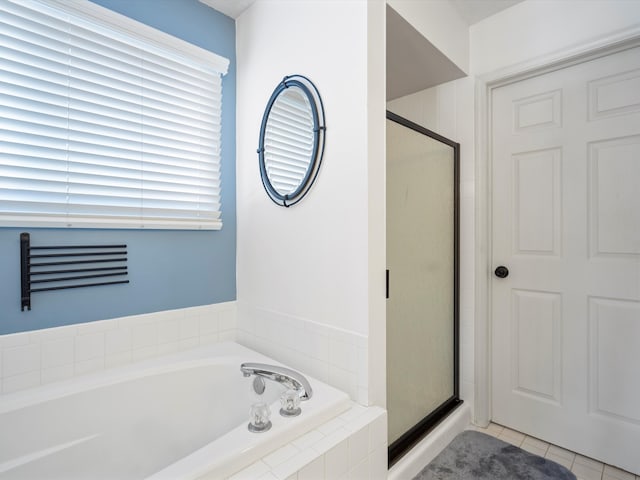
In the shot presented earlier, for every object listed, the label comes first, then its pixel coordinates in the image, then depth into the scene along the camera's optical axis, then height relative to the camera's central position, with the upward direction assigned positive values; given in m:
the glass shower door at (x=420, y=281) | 1.60 -0.21
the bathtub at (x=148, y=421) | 1.08 -0.69
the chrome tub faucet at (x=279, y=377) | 1.29 -0.53
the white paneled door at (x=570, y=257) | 1.67 -0.09
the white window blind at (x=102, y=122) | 1.35 +0.54
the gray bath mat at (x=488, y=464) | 1.58 -1.08
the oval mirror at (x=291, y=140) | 1.51 +0.48
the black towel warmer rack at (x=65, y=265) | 1.37 -0.10
